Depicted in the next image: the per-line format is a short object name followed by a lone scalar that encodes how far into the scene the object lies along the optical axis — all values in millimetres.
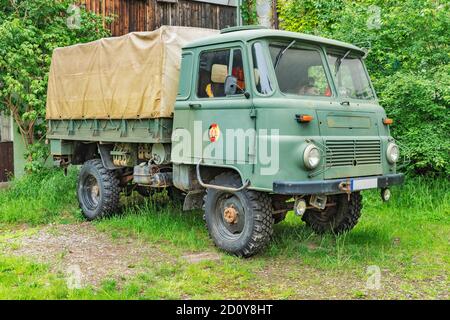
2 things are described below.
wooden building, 13336
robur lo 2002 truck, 5953
